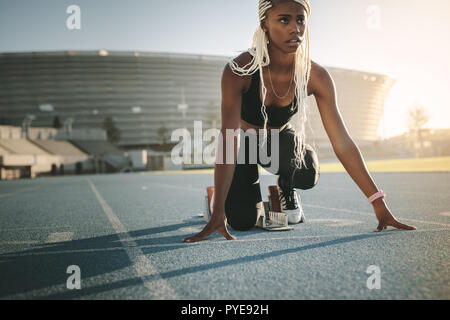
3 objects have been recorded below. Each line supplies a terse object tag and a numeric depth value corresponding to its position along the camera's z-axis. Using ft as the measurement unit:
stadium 305.32
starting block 12.73
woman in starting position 10.07
